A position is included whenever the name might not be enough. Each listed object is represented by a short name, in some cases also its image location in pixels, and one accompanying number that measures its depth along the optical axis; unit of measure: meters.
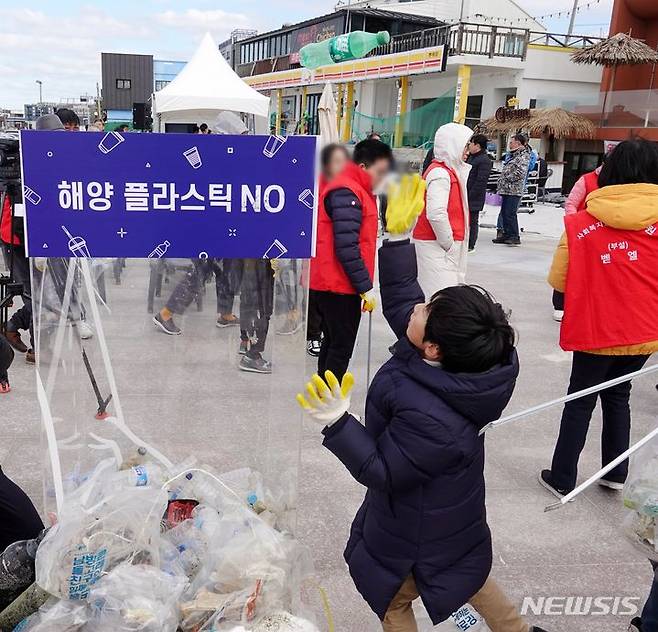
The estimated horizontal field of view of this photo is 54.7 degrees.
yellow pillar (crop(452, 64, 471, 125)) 20.03
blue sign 1.81
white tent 9.80
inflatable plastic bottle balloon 22.66
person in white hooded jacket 3.94
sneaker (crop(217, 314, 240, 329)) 2.39
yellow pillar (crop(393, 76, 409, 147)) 23.81
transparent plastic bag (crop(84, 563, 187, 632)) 1.70
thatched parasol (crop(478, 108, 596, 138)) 18.14
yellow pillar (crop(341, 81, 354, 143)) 27.17
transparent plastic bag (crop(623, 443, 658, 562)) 1.81
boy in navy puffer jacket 1.54
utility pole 33.70
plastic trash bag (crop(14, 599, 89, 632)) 1.70
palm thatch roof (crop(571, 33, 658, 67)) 17.31
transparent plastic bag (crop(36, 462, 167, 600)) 1.74
